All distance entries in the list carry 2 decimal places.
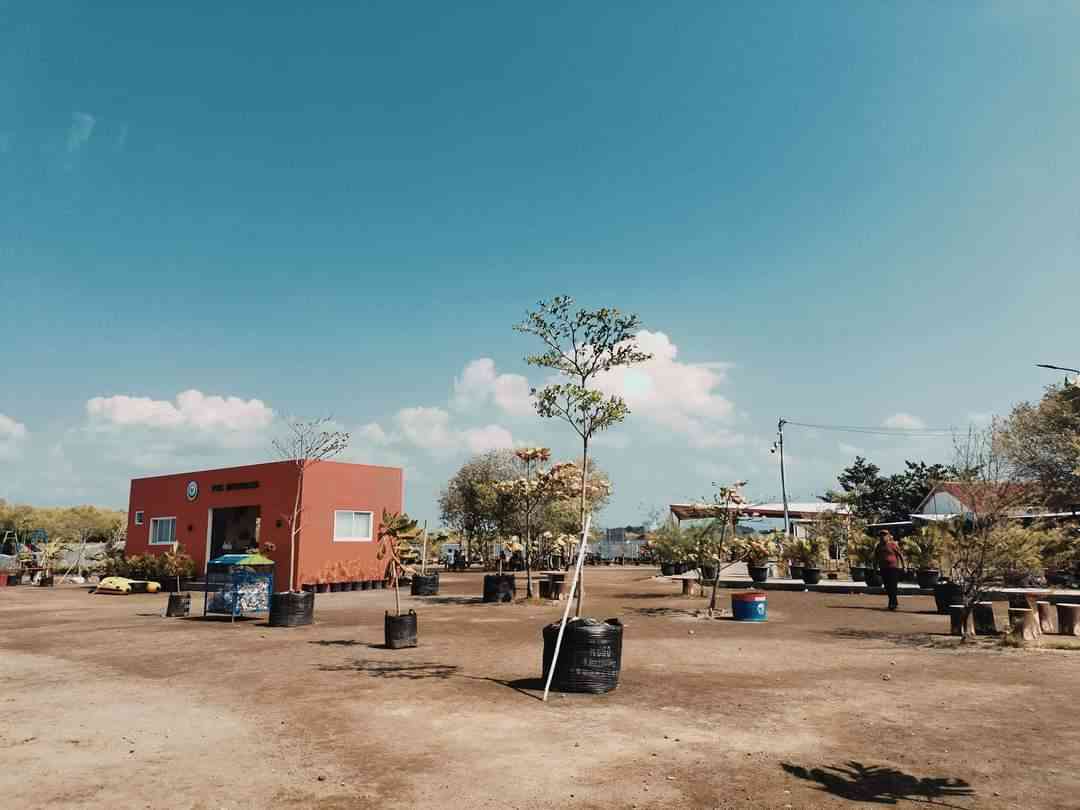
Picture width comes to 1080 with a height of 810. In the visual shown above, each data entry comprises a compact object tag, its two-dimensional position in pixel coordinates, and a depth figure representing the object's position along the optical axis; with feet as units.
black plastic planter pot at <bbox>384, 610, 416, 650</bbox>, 43.86
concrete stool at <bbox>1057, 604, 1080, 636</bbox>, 50.24
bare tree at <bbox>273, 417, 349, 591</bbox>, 70.08
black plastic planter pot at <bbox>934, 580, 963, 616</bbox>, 64.69
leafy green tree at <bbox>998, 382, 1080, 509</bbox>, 95.66
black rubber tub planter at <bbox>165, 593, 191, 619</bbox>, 63.77
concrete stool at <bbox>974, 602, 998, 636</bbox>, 50.52
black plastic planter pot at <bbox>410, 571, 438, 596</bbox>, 86.94
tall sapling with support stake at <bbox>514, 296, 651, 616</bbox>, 37.45
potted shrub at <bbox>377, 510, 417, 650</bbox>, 43.94
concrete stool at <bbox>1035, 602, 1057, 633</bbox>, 51.11
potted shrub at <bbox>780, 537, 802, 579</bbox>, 103.05
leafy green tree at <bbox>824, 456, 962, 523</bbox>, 204.44
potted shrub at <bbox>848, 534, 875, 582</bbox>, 96.43
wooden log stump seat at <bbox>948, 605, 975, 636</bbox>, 48.67
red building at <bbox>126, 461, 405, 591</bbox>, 94.22
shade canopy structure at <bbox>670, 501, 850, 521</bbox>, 62.69
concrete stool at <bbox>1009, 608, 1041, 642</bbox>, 46.21
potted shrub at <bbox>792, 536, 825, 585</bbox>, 100.58
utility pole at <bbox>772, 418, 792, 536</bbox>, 161.02
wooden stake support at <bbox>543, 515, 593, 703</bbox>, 30.38
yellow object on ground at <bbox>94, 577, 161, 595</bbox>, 93.15
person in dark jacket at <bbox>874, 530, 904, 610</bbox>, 69.97
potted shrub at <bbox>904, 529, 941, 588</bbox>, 74.59
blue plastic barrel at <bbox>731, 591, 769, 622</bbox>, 61.11
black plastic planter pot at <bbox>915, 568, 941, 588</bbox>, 86.43
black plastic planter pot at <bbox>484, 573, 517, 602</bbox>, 78.48
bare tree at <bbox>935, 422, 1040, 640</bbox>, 48.14
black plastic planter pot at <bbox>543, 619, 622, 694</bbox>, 31.12
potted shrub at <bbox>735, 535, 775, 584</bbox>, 62.44
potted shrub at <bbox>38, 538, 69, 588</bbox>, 114.42
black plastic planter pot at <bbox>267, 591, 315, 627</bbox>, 55.77
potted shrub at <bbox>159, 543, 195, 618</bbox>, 98.37
